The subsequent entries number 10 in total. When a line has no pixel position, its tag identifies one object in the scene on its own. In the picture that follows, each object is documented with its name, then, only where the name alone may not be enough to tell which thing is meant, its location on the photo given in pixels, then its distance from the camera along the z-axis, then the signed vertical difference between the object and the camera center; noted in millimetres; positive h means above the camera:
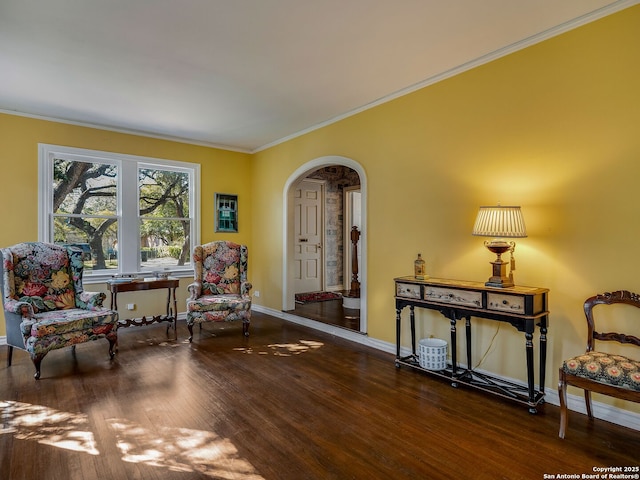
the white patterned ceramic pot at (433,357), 3176 -1035
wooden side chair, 1980 -752
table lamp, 2668 +85
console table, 2547 -549
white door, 6918 +143
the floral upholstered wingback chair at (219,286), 4375 -578
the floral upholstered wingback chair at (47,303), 3260 -591
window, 4609 +518
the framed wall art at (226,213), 5930 +536
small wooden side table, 4441 -575
